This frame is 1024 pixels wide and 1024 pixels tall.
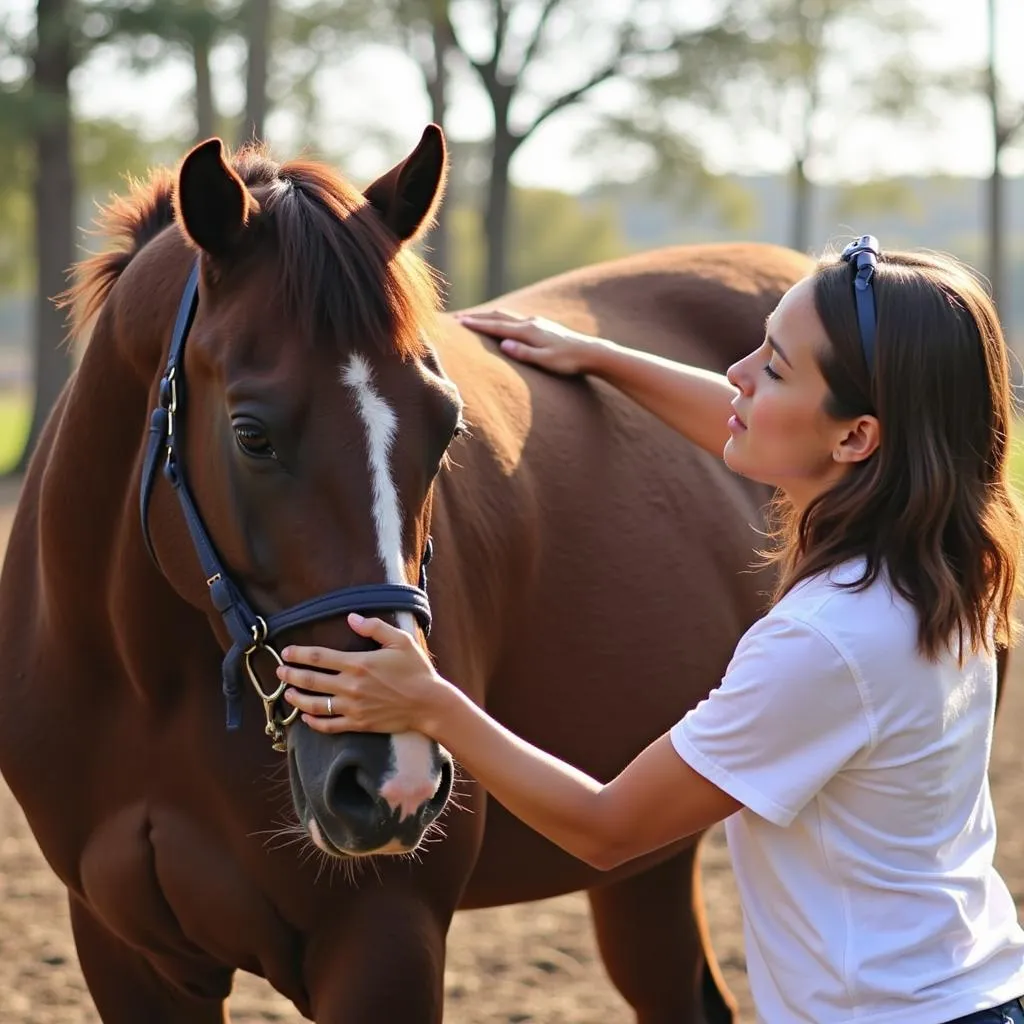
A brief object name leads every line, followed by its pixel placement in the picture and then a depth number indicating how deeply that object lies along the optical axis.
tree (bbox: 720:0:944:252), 21.97
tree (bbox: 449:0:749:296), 21.91
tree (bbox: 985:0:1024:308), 22.34
